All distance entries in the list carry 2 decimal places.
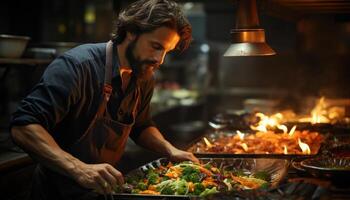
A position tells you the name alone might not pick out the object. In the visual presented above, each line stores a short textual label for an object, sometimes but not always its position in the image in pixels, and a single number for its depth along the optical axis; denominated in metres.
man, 3.59
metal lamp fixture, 5.09
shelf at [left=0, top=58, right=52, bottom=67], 5.74
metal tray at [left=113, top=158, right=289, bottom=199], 4.31
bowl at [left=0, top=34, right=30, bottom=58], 5.88
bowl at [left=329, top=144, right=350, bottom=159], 4.76
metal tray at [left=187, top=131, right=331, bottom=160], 5.02
